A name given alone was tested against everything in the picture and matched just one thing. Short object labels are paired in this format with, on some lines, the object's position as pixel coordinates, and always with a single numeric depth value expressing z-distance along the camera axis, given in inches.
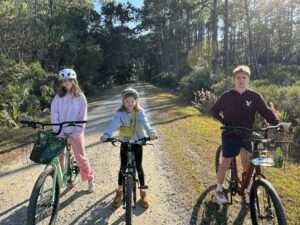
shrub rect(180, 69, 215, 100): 471.0
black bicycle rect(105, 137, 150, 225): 103.0
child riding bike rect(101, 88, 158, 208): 111.8
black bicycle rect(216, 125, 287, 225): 91.9
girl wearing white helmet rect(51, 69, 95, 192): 123.4
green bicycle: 98.2
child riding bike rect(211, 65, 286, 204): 112.0
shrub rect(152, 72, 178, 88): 851.0
